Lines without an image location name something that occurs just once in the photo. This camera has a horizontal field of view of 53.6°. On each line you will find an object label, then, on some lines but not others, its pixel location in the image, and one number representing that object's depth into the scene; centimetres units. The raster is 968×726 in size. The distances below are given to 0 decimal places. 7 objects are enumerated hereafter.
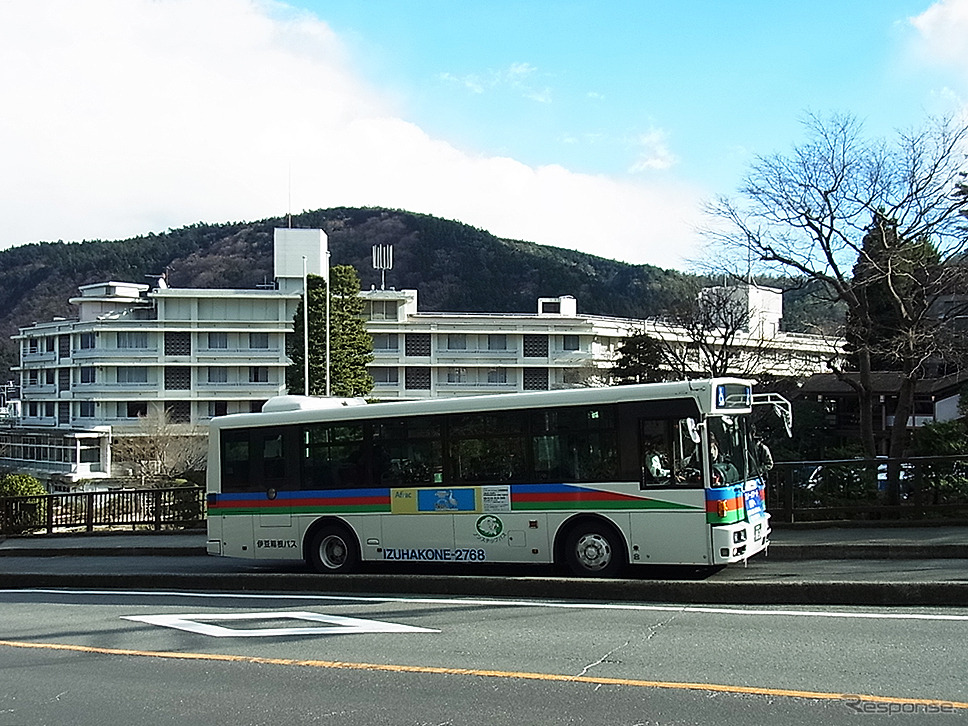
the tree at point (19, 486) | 3136
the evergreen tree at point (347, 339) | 5962
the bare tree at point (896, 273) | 1981
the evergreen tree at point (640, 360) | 4256
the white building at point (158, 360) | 7556
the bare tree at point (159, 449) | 6638
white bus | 1273
